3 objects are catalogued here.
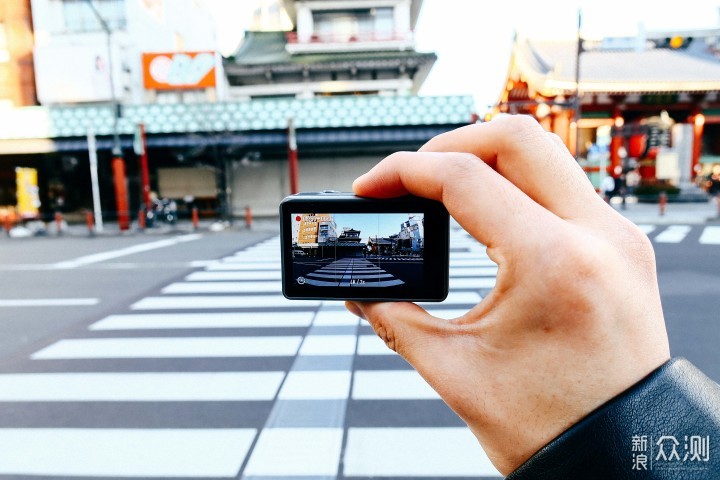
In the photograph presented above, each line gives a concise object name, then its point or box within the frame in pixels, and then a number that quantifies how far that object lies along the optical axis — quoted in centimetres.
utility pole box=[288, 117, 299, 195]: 1906
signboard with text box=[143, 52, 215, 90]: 2203
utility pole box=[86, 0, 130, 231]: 1781
